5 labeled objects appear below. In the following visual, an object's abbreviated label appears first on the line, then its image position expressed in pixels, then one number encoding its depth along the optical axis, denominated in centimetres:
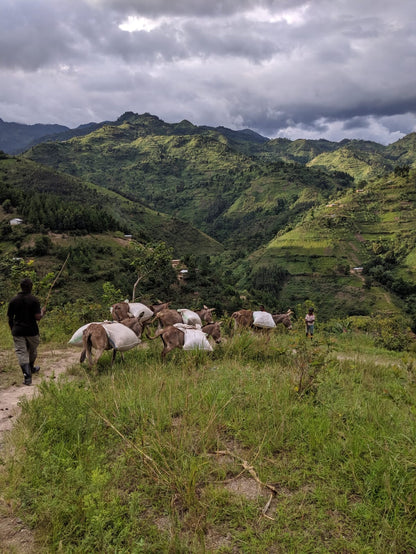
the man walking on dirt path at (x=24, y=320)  552
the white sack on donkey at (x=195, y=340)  616
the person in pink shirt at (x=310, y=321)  1279
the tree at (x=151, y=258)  1326
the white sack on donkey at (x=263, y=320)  894
